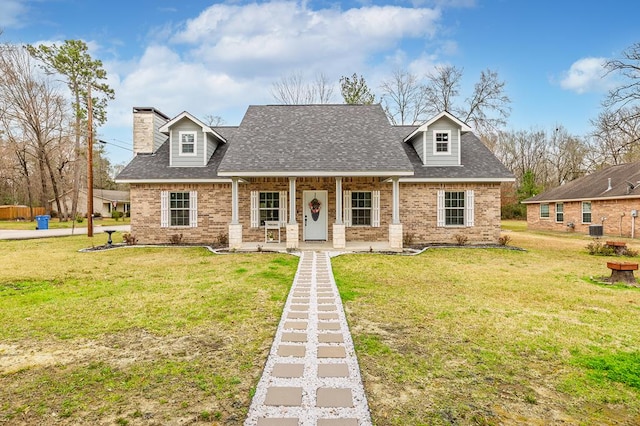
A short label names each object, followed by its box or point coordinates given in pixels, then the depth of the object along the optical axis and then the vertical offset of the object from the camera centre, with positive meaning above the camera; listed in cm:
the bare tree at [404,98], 2994 +1020
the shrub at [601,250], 1253 -142
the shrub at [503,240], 1444 -119
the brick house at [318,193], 1467 +91
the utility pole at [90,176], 1767 +204
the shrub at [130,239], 1477 -105
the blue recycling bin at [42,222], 2416 -42
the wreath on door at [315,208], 1479 +26
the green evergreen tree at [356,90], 2950 +1068
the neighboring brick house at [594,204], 1892 +50
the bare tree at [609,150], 2810 +604
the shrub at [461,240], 1434 -114
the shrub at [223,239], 1458 -104
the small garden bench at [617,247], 1229 -128
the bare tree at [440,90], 2946 +1072
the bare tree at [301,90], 2861 +1045
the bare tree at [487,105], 2875 +925
